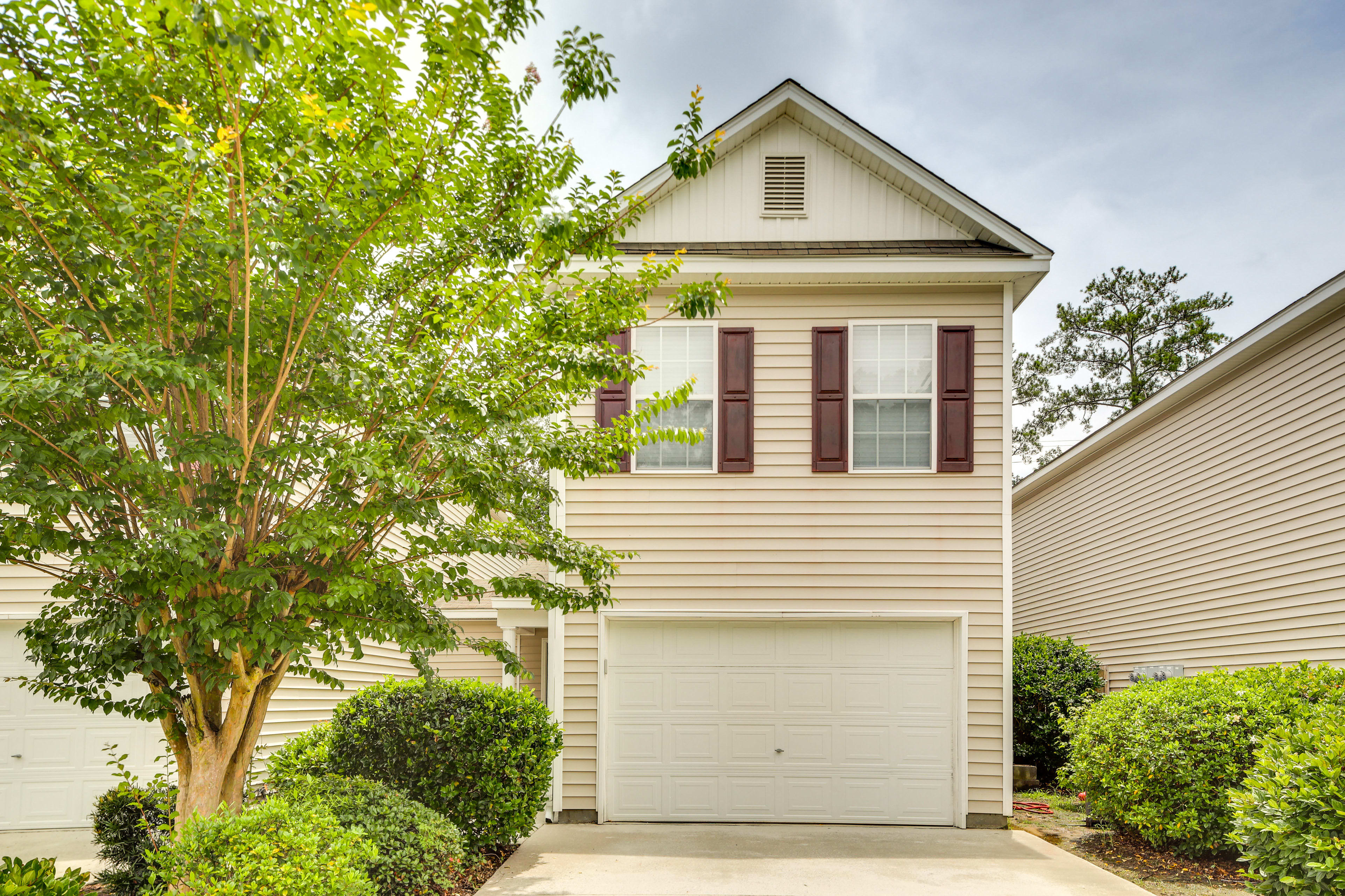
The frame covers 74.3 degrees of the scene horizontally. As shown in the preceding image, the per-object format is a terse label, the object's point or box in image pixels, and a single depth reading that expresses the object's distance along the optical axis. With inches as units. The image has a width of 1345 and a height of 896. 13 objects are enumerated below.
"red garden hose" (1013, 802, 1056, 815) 388.8
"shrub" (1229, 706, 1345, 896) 180.9
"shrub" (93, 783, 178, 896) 227.0
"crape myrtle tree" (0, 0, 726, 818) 162.9
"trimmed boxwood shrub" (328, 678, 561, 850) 279.3
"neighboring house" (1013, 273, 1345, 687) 335.6
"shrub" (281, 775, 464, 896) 223.9
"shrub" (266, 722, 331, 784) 263.0
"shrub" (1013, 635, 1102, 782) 464.1
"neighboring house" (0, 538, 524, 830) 327.6
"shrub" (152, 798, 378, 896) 172.4
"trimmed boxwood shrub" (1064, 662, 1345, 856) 280.2
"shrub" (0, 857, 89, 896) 157.6
